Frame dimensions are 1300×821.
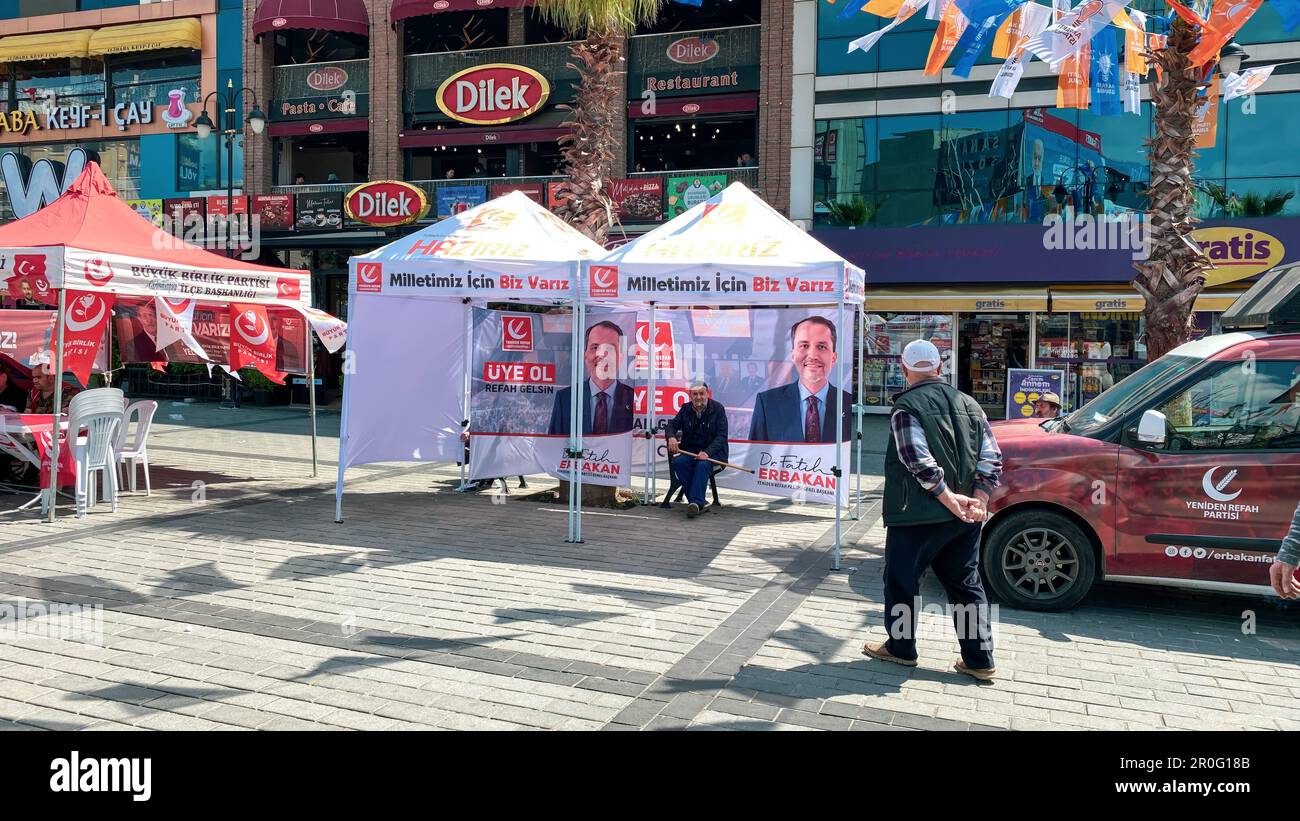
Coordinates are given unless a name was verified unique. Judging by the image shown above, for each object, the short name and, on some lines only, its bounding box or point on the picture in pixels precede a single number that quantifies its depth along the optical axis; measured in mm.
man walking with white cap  5188
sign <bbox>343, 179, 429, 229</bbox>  24938
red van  6426
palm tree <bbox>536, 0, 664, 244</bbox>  12398
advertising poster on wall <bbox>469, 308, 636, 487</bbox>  10898
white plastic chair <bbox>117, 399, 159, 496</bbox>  10653
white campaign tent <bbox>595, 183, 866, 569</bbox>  8352
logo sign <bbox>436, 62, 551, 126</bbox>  25391
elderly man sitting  10336
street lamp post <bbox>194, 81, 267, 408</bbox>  21891
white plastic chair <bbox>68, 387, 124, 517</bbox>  9672
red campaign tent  9609
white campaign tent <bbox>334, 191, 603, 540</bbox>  9141
